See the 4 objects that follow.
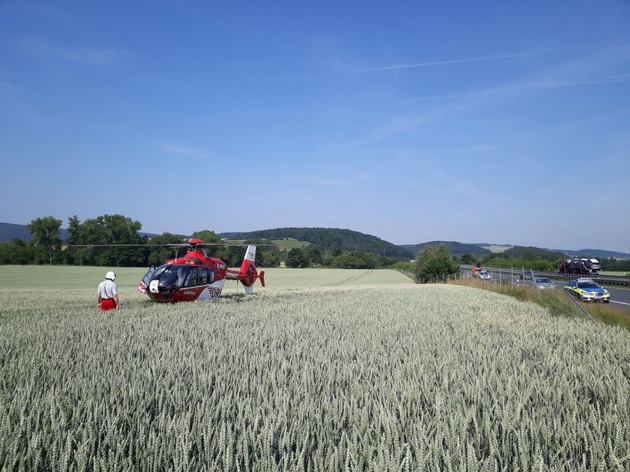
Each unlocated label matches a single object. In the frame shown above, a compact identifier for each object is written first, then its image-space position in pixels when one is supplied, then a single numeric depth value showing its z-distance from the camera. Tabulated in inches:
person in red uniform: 530.3
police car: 1013.2
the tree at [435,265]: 2107.2
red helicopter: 639.8
